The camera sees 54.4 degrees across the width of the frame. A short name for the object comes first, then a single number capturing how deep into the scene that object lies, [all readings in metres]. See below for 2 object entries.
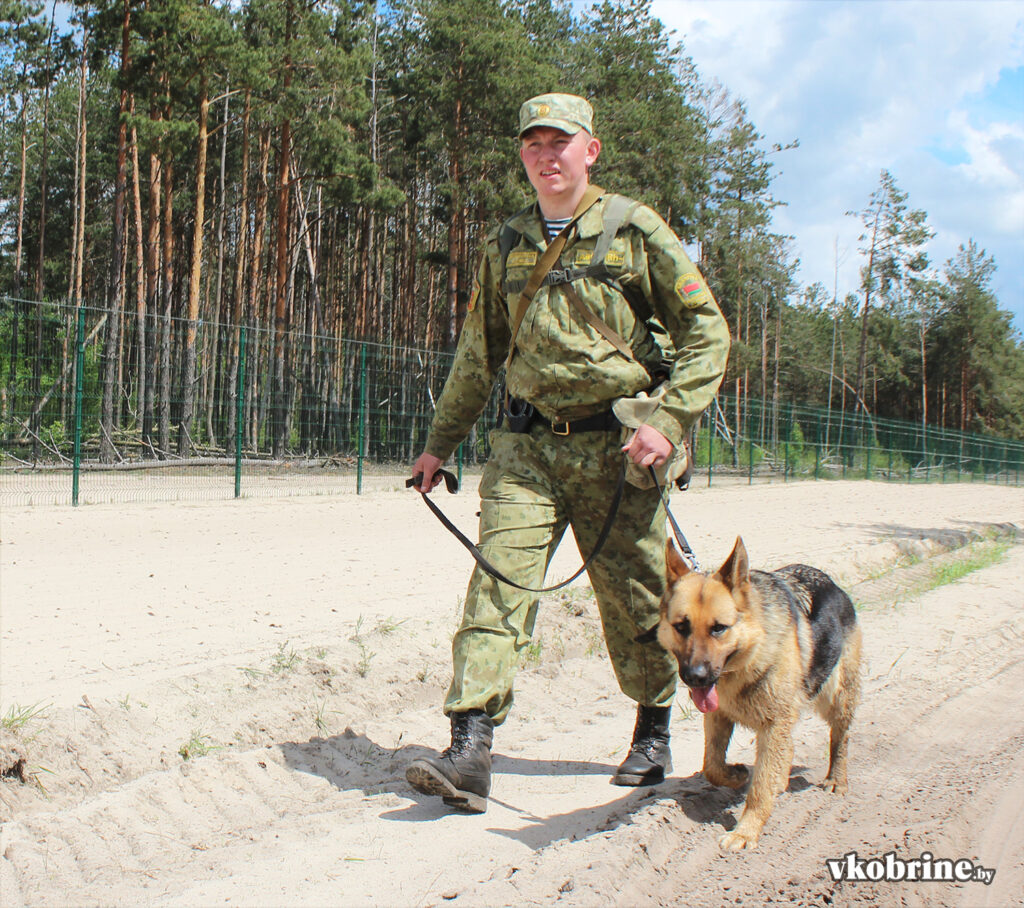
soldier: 3.41
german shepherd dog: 3.09
